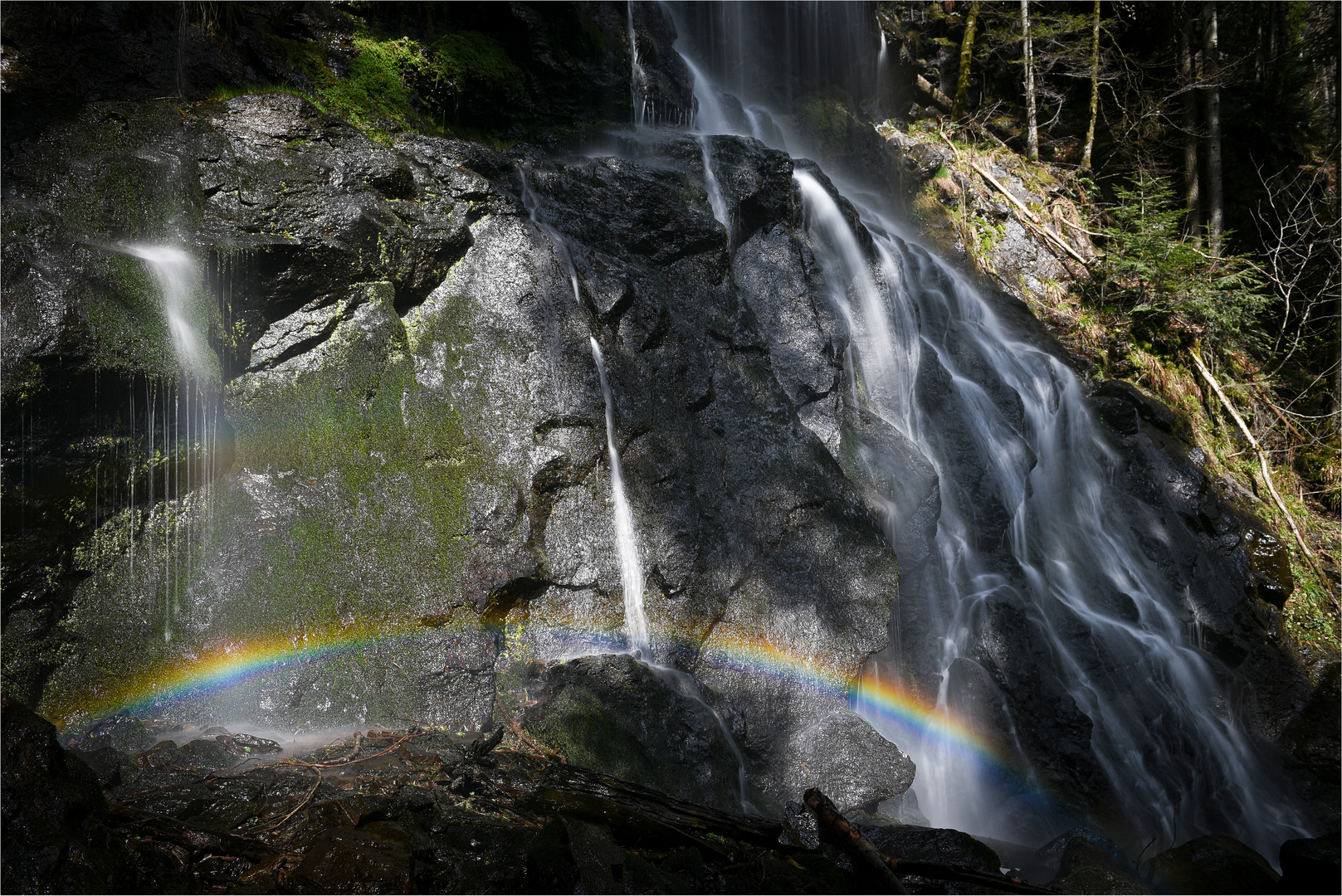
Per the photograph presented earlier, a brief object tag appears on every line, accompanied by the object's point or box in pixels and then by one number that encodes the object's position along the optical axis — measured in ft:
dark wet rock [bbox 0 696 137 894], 7.95
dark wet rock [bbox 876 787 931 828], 19.63
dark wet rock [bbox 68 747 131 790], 12.14
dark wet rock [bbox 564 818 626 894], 9.78
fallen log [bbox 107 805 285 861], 9.95
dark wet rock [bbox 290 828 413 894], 9.18
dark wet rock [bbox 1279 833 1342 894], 15.30
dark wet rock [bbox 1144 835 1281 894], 16.17
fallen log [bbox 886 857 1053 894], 11.94
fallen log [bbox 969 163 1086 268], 42.57
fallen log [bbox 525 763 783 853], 12.25
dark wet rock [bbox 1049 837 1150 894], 14.32
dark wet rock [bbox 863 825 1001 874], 14.06
